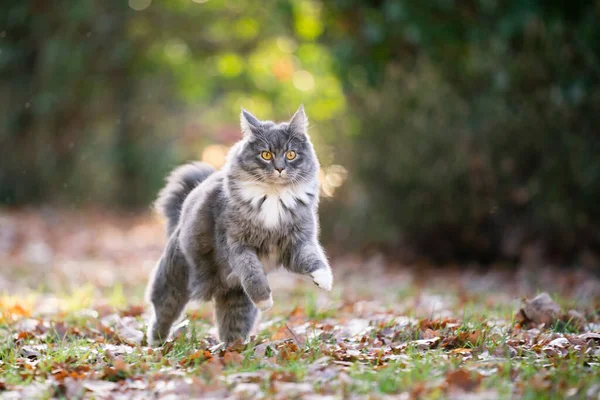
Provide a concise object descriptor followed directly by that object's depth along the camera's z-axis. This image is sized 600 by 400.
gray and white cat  8.60
